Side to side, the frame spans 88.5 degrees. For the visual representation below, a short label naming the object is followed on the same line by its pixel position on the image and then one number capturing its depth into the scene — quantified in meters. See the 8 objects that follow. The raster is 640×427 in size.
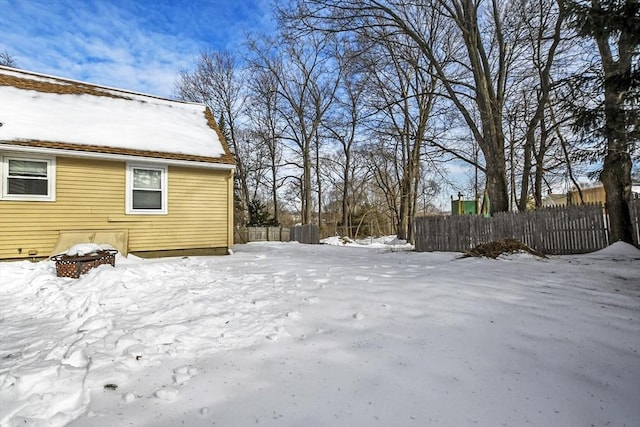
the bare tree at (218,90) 26.08
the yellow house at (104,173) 7.61
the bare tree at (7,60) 16.85
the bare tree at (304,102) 24.72
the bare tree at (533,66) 11.09
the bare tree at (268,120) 25.52
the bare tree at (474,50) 11.38
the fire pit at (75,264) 5.92
